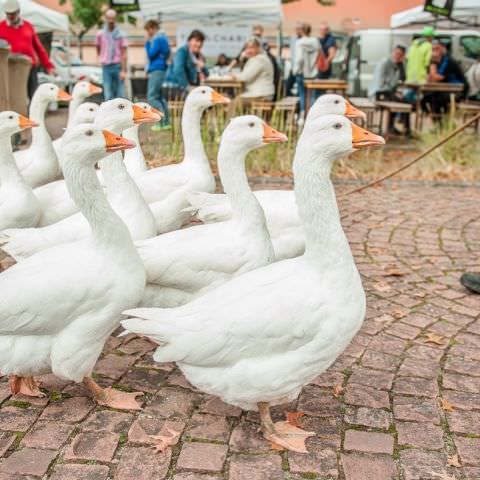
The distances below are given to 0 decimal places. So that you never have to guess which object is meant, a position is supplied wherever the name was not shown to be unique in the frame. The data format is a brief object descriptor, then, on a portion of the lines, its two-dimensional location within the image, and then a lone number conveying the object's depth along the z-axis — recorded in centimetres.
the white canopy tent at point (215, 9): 1426
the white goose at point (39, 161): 617
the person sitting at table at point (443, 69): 1420
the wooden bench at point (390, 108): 1232
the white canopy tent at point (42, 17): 1506
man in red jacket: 958
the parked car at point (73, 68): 1977
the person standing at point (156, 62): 1263
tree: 3112
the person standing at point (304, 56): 1386
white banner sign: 1630
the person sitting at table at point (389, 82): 1377
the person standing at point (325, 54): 1410
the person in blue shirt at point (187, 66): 1199
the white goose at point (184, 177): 490
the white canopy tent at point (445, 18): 1325
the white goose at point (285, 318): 275
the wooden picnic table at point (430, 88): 1256
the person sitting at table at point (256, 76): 1142
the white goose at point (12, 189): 470
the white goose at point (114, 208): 397
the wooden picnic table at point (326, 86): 1225
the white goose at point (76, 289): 299
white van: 1855
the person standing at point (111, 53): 1276
